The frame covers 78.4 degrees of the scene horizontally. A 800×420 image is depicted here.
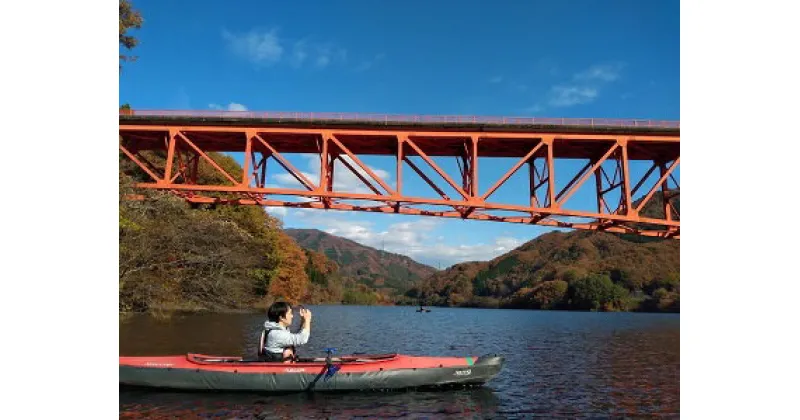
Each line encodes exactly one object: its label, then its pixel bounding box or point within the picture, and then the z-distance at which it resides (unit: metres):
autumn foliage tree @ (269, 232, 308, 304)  57.25
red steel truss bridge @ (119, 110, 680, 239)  22.64
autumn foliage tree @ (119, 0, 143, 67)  27.30
